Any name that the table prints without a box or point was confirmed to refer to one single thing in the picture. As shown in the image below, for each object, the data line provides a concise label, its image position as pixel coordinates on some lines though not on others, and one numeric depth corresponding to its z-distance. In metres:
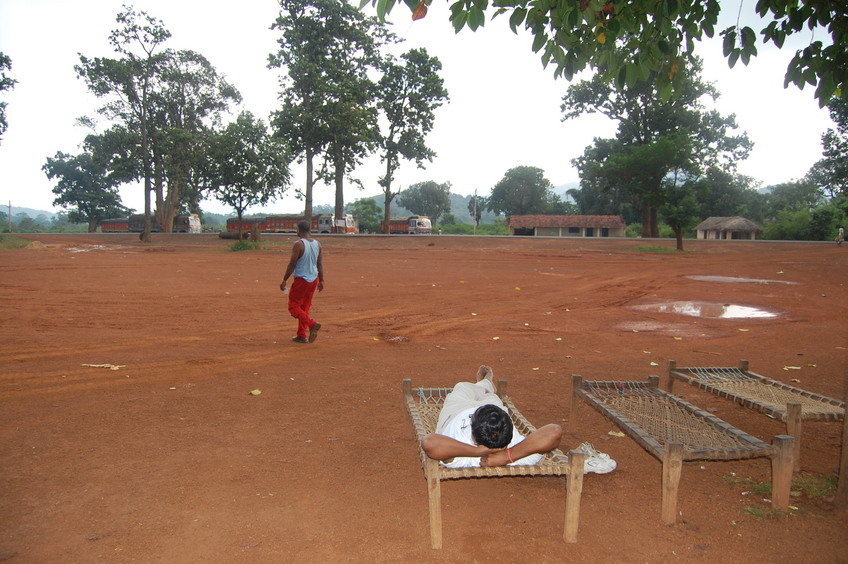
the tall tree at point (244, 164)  33.62
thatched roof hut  49.19
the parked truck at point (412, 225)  54.62
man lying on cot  3.15
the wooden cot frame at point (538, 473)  2.99
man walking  7.45
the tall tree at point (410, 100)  45.38
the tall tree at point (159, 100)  34.47
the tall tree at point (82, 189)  60.78
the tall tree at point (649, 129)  36.19
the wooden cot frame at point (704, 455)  3.15
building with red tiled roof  54.28
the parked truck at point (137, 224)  55.53
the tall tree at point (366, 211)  70.47
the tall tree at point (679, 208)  32.53
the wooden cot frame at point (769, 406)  3.71
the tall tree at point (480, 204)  82.42
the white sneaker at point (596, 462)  3.88
